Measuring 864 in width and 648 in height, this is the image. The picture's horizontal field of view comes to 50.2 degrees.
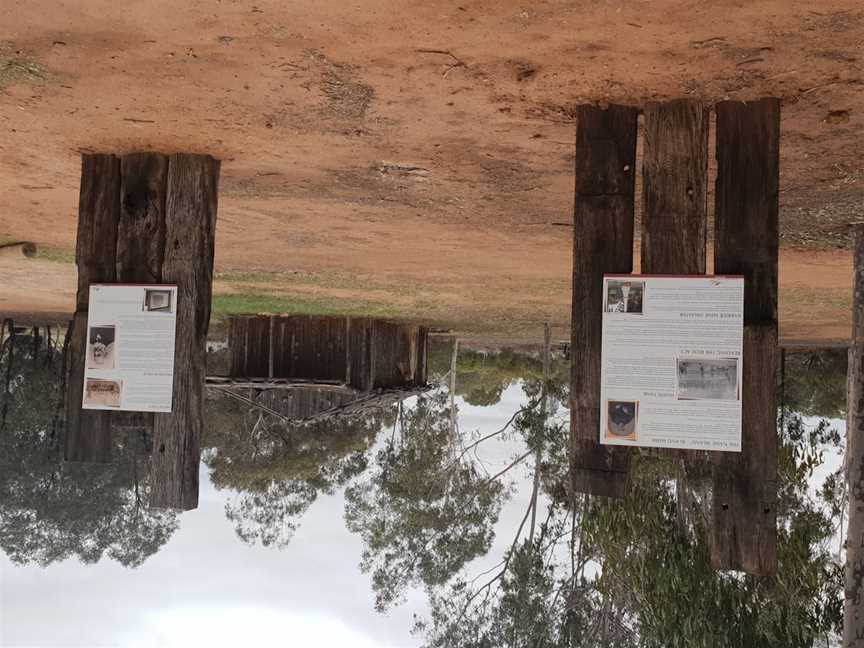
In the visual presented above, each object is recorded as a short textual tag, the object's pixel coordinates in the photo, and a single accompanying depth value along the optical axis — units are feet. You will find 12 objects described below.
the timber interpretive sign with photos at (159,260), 15.29
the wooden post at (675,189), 12.76
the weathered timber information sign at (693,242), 12.07
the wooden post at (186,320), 15.17
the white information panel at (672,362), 12.01
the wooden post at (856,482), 17.94
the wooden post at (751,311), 11.98
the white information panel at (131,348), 15.31
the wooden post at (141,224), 15.87
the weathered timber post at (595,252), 12.68
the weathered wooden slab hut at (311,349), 39.63
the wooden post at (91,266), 15.92
